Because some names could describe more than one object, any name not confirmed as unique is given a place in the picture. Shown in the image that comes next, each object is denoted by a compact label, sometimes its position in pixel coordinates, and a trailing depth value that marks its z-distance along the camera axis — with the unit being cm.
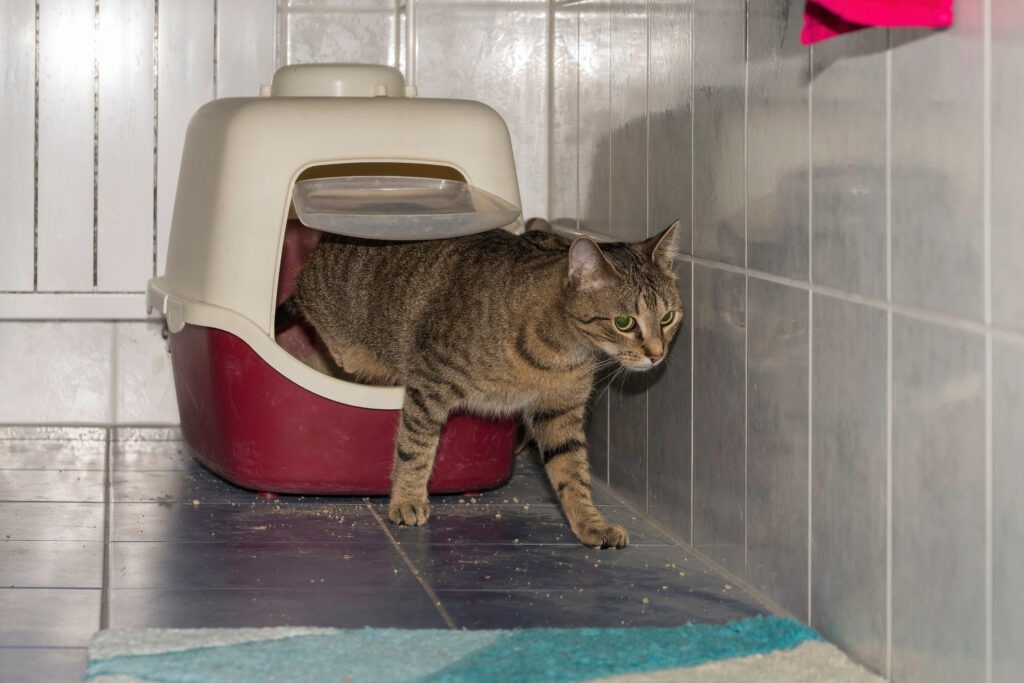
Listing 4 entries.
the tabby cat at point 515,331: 215
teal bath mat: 157
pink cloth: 129
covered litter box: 250
